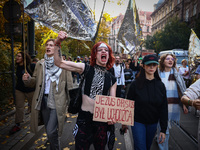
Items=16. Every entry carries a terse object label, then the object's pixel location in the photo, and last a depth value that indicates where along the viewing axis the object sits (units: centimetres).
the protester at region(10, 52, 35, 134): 465
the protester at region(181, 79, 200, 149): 202
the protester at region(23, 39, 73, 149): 325
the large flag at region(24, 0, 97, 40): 275
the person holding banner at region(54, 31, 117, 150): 239
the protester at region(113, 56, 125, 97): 791
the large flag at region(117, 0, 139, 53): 976
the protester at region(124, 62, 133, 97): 882
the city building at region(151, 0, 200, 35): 3375
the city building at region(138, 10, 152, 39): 9788
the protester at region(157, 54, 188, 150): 380
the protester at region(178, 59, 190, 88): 910
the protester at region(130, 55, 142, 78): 910
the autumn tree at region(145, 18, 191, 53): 3317
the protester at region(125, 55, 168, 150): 273
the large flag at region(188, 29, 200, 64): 721
